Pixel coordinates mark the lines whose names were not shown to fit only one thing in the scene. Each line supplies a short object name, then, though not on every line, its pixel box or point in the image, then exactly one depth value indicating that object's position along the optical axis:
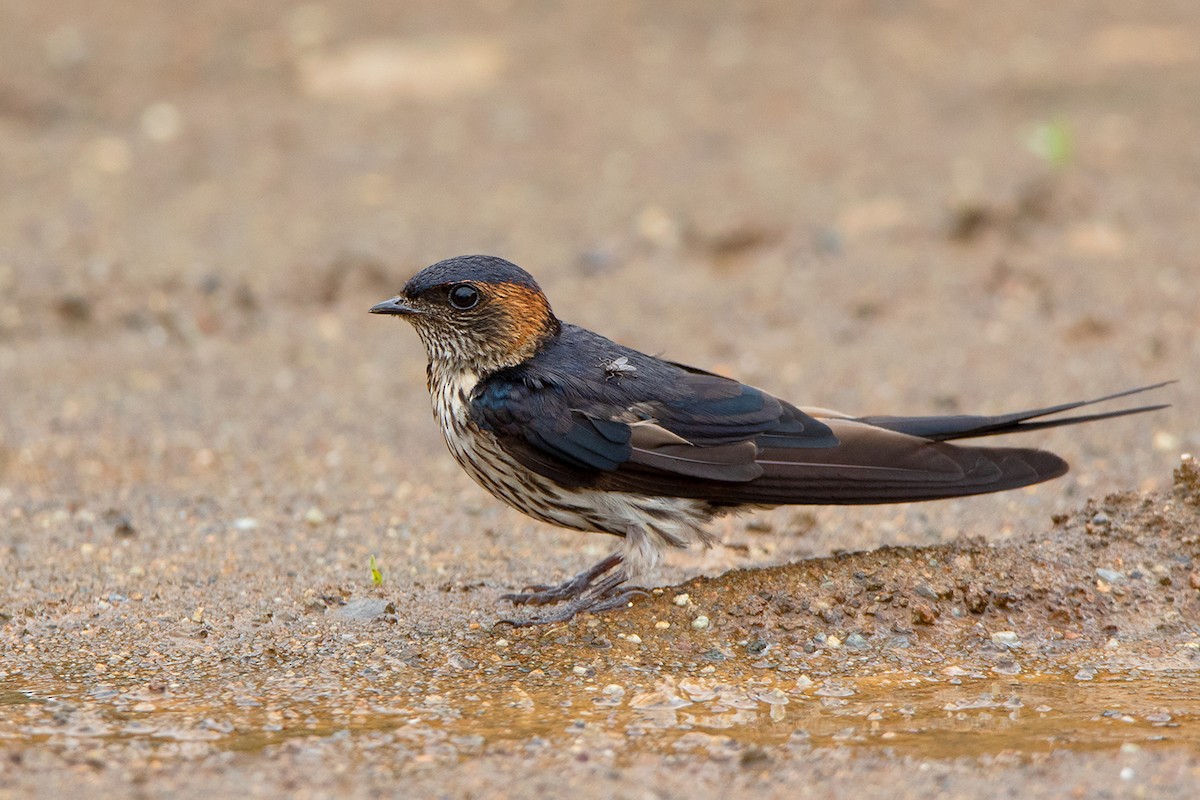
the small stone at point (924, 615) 9.07
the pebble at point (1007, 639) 9.00
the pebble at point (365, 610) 9.39
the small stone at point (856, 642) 8.94
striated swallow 8.99
